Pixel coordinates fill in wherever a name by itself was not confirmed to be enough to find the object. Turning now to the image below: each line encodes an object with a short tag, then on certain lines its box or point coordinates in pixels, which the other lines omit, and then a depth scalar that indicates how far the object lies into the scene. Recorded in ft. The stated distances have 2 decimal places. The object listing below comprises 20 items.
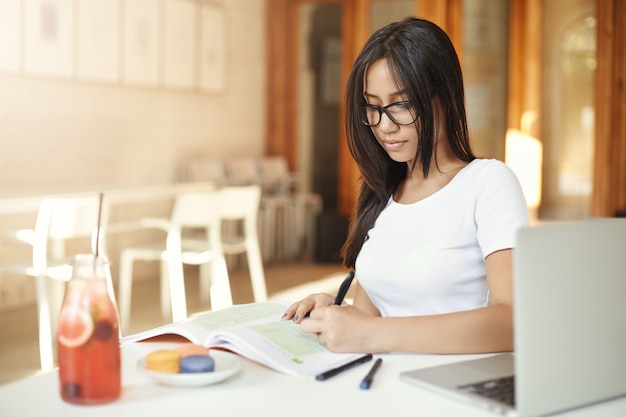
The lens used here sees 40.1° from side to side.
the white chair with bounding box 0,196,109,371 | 13.58
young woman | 5.32
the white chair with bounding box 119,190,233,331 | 16.03
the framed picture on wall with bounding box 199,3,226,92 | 25.00
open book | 4.51
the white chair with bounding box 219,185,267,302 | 17.98
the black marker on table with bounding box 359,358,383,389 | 4.17
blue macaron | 4.15
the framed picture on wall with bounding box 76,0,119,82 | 20.48
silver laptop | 3.53
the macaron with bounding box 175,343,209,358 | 4.31
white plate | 4.09
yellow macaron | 4.17
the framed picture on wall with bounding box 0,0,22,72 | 18.19
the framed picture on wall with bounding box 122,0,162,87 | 21.98
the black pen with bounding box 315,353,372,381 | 4.30
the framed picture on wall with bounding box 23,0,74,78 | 18.98
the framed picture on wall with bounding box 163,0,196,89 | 23.63
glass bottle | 3.72
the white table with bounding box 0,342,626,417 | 3.82
